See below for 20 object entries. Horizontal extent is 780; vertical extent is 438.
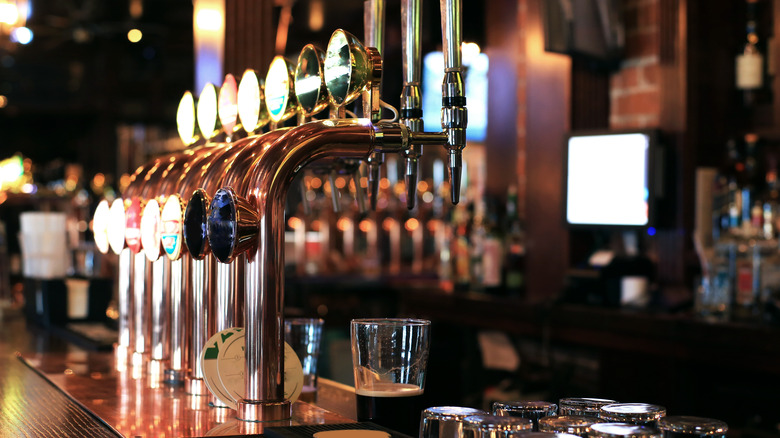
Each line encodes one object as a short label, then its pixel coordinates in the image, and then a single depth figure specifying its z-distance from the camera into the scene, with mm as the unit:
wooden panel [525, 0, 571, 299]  3281
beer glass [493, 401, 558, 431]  822
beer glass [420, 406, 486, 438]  749
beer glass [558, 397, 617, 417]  828
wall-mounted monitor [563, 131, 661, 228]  2850
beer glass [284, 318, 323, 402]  1211
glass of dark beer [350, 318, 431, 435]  941
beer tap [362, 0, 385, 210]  1252
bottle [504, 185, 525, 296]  3455
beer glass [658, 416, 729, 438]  724
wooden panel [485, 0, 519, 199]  3643
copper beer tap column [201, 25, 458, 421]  1011
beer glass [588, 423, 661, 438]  690
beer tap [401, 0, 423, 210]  1113
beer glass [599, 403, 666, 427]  781
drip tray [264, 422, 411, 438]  896
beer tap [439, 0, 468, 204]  1047
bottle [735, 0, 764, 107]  2910
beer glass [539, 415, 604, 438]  739
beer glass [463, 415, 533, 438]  723
